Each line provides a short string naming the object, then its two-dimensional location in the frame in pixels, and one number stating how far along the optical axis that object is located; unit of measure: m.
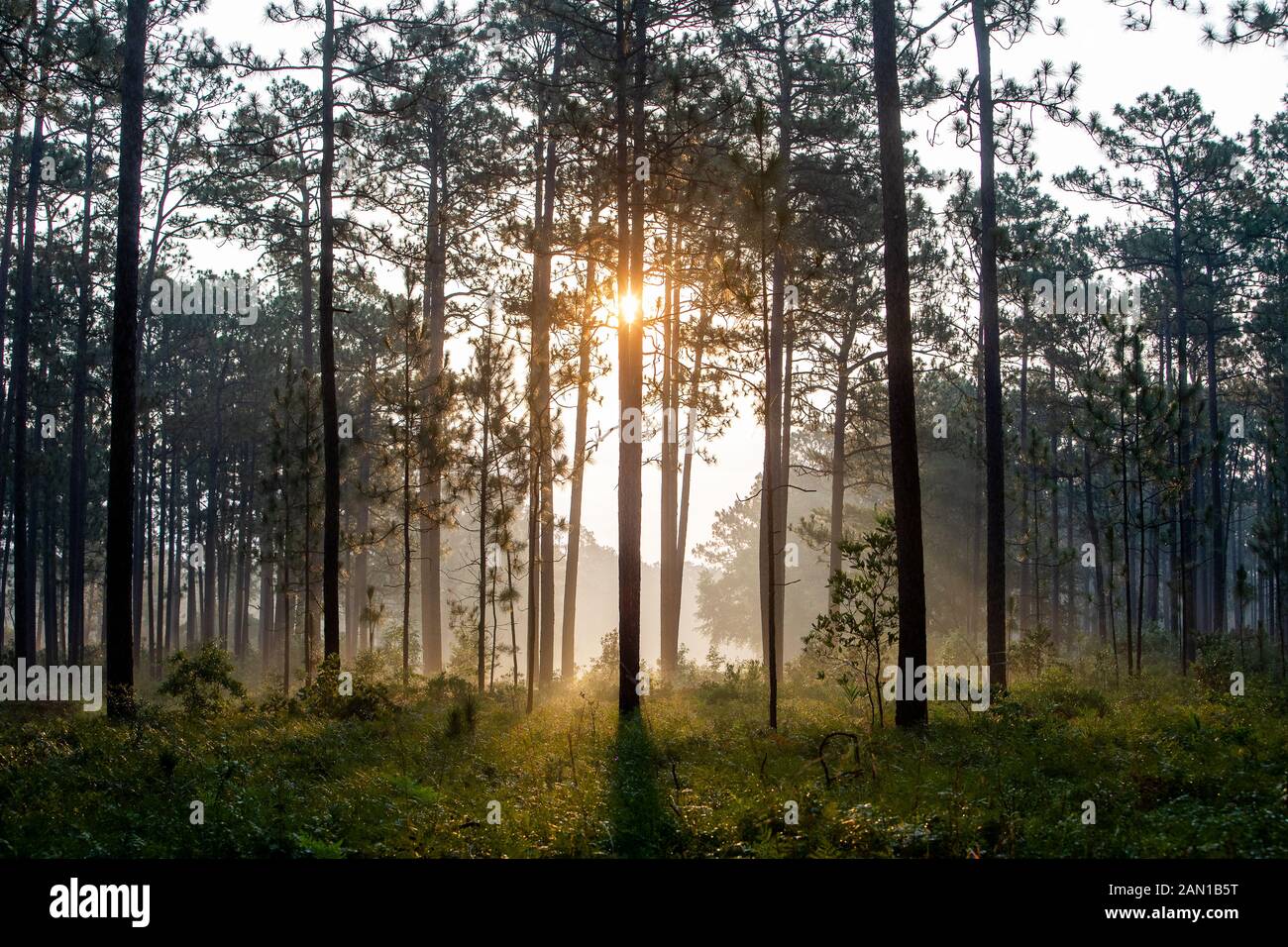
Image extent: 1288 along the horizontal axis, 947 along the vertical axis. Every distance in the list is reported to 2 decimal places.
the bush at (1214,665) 15.66
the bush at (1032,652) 21.37
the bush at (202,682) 14.73
